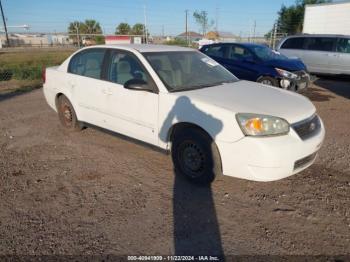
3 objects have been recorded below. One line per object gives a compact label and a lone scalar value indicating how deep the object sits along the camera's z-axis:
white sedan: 3.24
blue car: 8.12
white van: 11.28
